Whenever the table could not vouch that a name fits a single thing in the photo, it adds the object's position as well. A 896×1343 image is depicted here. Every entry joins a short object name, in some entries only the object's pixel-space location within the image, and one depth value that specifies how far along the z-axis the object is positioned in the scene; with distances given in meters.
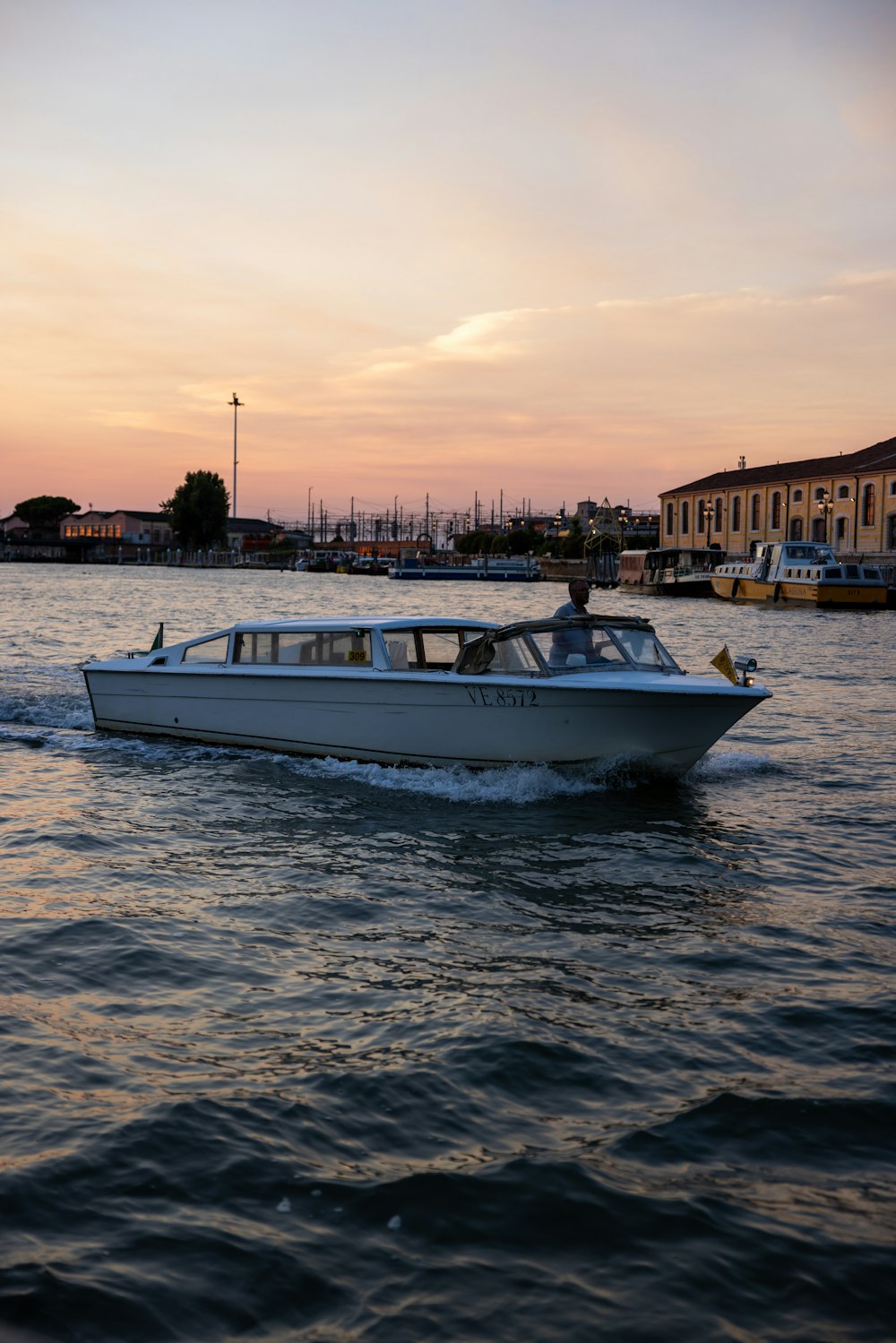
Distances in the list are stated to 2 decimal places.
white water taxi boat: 11.75
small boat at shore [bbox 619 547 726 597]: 77.19
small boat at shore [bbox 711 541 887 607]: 56.47
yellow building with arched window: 81.69
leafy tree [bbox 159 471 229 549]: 176.38
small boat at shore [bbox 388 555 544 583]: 139.25
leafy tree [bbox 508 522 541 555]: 195.00
